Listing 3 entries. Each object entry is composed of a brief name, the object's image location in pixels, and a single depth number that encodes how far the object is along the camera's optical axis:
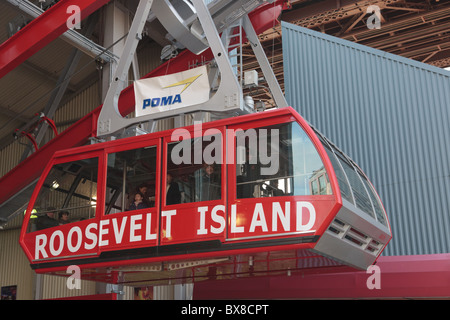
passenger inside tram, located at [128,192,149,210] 7.80
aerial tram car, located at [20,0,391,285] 6.90
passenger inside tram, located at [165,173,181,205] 7.59
